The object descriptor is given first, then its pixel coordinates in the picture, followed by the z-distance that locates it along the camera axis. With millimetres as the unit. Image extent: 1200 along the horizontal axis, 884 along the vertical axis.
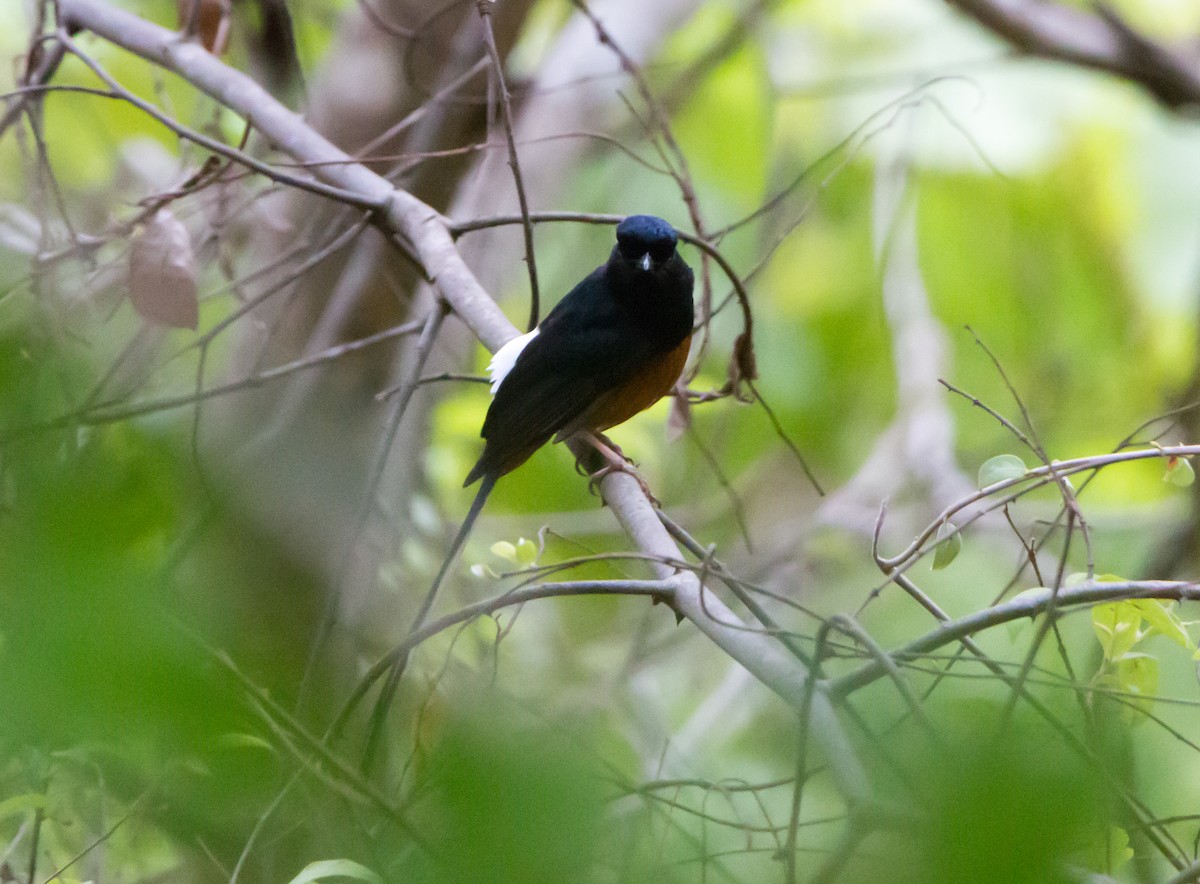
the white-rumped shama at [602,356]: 7249
